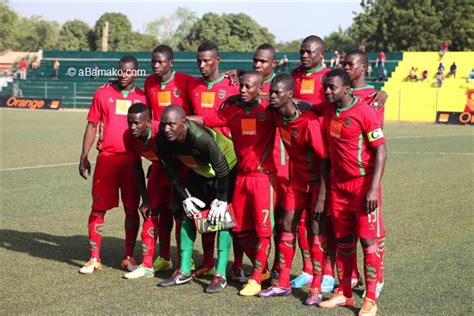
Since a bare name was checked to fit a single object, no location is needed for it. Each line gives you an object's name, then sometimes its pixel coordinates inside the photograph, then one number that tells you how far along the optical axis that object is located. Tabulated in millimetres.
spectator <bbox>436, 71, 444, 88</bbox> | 43562
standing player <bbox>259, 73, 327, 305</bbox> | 6641
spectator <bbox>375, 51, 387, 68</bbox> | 47500
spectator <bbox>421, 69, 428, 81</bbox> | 45500
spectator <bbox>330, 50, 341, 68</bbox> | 43891
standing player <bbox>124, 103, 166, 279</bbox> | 7523
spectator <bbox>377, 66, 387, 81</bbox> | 46656
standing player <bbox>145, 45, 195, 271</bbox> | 7832
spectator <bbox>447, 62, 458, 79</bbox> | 44562
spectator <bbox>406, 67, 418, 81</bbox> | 46062
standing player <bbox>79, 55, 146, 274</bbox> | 7973
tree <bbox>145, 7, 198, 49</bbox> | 111375
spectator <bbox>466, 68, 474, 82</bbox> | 42938
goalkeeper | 6883
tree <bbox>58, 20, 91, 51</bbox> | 98562
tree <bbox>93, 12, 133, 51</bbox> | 92750
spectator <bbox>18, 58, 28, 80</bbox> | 54803
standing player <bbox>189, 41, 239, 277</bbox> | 7637
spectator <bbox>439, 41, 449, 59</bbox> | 46406
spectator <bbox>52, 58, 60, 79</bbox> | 52347
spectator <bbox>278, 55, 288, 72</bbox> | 46744
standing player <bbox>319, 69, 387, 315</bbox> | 6328
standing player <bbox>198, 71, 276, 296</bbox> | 7004
